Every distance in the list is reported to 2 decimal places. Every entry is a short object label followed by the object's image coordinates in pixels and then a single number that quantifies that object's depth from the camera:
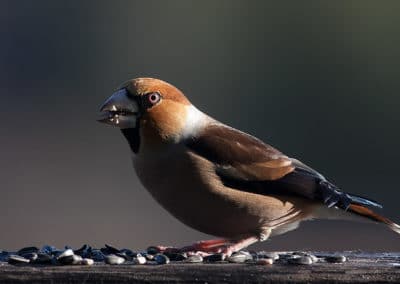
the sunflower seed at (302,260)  9.45
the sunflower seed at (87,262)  9.45
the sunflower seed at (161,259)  9.54
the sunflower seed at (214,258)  9.84
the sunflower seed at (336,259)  9.73
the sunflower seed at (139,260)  9.55
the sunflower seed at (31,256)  9.70
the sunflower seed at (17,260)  9.57
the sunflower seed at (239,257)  9.78
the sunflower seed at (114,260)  9.52
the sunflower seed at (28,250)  10.10
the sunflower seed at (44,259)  9.58
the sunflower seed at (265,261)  9.45
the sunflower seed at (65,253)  9.60
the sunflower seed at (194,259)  9.72
